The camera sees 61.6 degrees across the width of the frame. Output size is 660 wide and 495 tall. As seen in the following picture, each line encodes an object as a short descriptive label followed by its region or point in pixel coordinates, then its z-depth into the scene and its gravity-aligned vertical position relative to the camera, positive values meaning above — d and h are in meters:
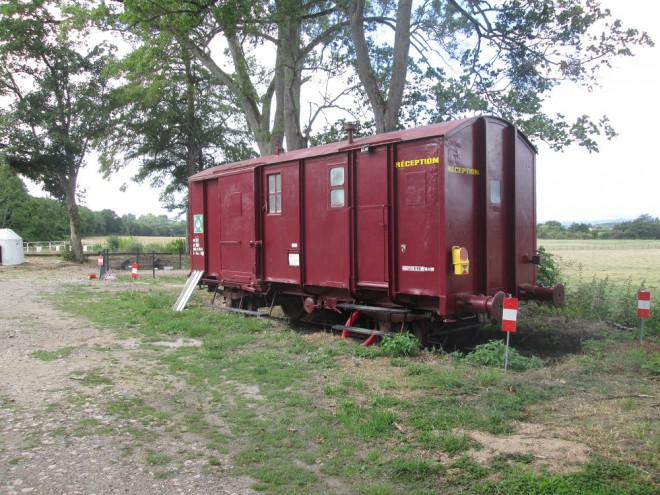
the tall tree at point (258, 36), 15.53 +6.49
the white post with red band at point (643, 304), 8.64 -1.03
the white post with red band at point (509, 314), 7.42 -0.99
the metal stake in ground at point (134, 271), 19.22 -0.91
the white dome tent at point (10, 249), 32.34 -0.12
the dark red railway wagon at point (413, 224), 8.20 +0.29
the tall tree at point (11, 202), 60.73 +5.06
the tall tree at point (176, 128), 31.66 +7.13
